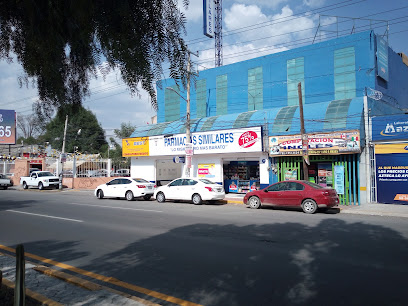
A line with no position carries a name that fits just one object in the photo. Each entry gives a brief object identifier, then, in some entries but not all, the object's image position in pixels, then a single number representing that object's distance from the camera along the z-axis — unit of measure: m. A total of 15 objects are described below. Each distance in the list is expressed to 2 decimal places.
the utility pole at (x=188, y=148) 21.56
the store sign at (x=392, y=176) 16.27
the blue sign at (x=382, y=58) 22.42
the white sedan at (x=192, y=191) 18.23
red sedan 14.31
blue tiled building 17.86
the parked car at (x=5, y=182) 33.59
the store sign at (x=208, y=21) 23.17
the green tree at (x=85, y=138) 60.17
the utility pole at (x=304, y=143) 17.34
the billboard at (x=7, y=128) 38.28
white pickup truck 31.06
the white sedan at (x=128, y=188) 20.64
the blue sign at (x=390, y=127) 16.19
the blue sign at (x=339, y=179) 17.83
